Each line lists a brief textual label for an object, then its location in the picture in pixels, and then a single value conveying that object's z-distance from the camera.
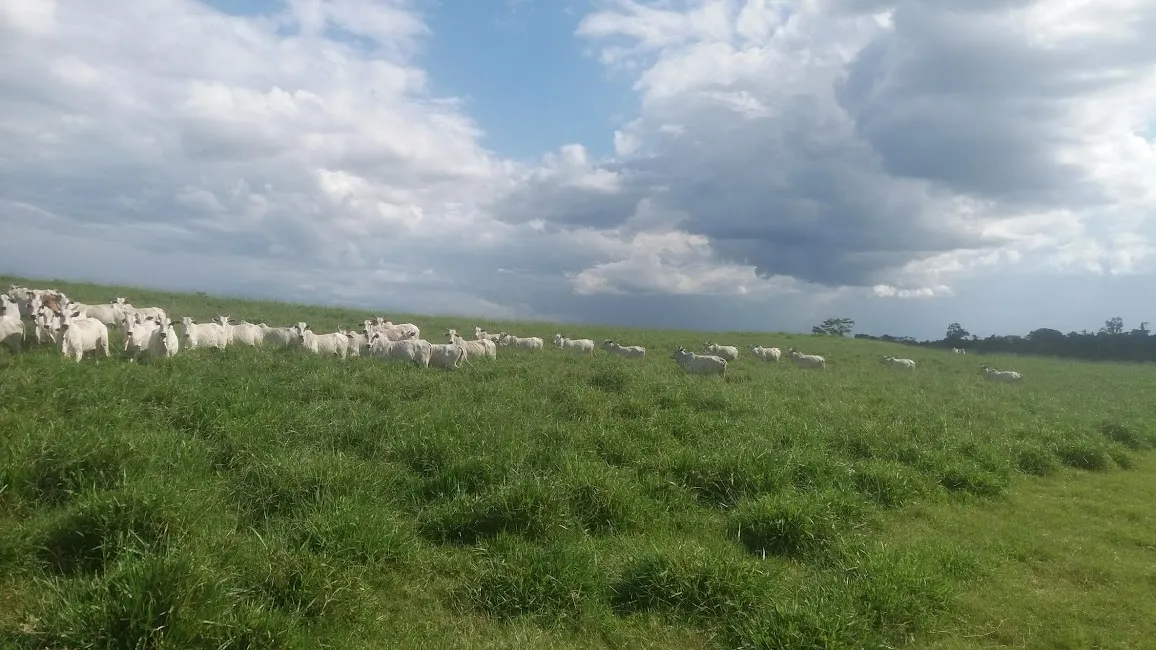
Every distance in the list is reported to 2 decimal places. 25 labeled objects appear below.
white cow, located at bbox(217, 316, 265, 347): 19.89
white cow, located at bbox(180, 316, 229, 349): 17.48
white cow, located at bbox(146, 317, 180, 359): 15.06
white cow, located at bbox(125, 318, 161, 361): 14.98
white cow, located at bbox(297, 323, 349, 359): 19.64
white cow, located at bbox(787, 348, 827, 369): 29.86
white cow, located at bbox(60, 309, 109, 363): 13.95
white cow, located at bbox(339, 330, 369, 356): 20.36
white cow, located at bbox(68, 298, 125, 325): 22.50
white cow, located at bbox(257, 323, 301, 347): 20.94
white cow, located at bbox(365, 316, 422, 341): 25.20
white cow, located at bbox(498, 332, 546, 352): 26.78
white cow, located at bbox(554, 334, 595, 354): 27.95
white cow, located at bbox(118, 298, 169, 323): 22.22
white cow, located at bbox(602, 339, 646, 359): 27.53
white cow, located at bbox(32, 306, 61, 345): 15.27
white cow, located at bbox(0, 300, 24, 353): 14.44
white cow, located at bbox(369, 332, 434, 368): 18.20
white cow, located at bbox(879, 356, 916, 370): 32.34
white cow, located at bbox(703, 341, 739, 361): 29.64
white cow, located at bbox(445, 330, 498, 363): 21.59
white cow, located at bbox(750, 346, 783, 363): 30.67
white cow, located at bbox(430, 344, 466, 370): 18.08
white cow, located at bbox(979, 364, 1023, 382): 29.75
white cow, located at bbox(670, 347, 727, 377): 21.47
